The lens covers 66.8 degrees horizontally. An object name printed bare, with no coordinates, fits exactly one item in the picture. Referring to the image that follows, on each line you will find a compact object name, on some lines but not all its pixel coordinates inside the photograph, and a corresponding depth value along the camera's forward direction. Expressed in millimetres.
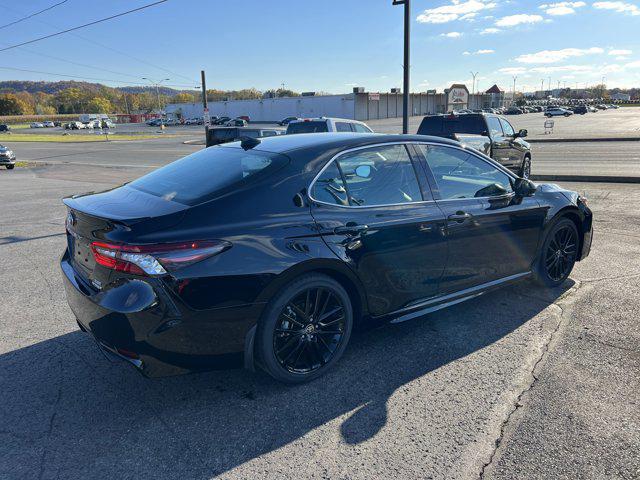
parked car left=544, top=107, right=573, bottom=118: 83625
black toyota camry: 2783
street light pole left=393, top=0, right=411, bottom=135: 13062
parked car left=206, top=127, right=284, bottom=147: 17672
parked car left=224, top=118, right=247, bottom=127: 48538
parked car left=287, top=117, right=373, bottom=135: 12289
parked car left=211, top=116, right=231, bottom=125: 68738
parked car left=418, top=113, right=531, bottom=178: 11586
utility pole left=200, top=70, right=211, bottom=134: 29297
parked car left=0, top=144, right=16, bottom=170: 21538
